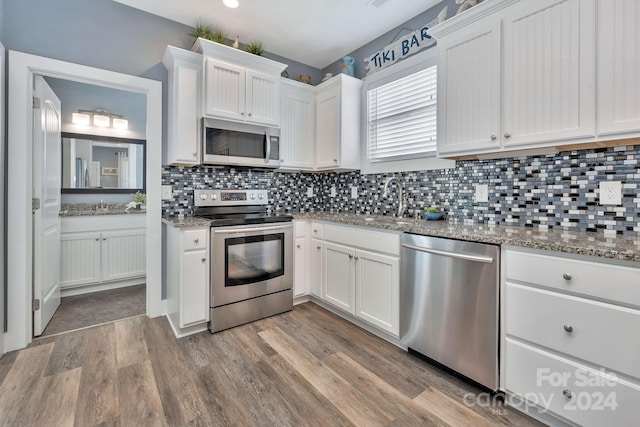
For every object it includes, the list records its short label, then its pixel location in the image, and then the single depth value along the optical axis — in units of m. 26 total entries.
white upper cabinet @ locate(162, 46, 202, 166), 2.49
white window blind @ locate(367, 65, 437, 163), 2.55
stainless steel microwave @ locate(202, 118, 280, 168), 2.56
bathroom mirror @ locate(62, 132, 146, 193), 3.52
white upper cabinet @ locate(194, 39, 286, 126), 2.53
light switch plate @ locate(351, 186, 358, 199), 3.26
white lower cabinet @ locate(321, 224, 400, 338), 2.12
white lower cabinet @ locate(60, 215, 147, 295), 3.19
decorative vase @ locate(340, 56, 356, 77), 3.16
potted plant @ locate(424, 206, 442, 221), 2.34
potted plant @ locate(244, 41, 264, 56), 2.83
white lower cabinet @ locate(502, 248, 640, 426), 1.17
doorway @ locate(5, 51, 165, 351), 2.05
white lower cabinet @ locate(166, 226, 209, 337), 2.27
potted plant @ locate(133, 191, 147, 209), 3.74
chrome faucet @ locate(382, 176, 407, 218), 2.57
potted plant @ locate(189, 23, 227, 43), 2.58
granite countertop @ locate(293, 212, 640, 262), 1.23
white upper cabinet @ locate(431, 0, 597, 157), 1.52
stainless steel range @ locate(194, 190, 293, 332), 2.37
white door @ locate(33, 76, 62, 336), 2.21
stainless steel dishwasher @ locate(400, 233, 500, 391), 1.58
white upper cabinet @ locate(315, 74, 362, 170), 3.03
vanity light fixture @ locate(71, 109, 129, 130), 3.55
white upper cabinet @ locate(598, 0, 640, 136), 1.37
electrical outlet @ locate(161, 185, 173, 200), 2.68
